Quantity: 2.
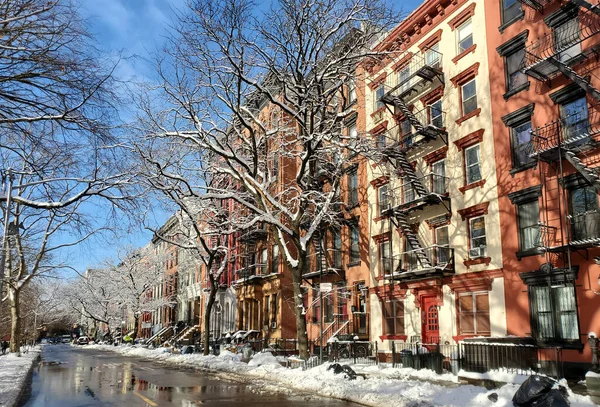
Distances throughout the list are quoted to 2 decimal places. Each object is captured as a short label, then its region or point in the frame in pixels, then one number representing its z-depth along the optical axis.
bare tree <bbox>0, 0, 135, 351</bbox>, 8.68
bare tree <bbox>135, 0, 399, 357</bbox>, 19.81
